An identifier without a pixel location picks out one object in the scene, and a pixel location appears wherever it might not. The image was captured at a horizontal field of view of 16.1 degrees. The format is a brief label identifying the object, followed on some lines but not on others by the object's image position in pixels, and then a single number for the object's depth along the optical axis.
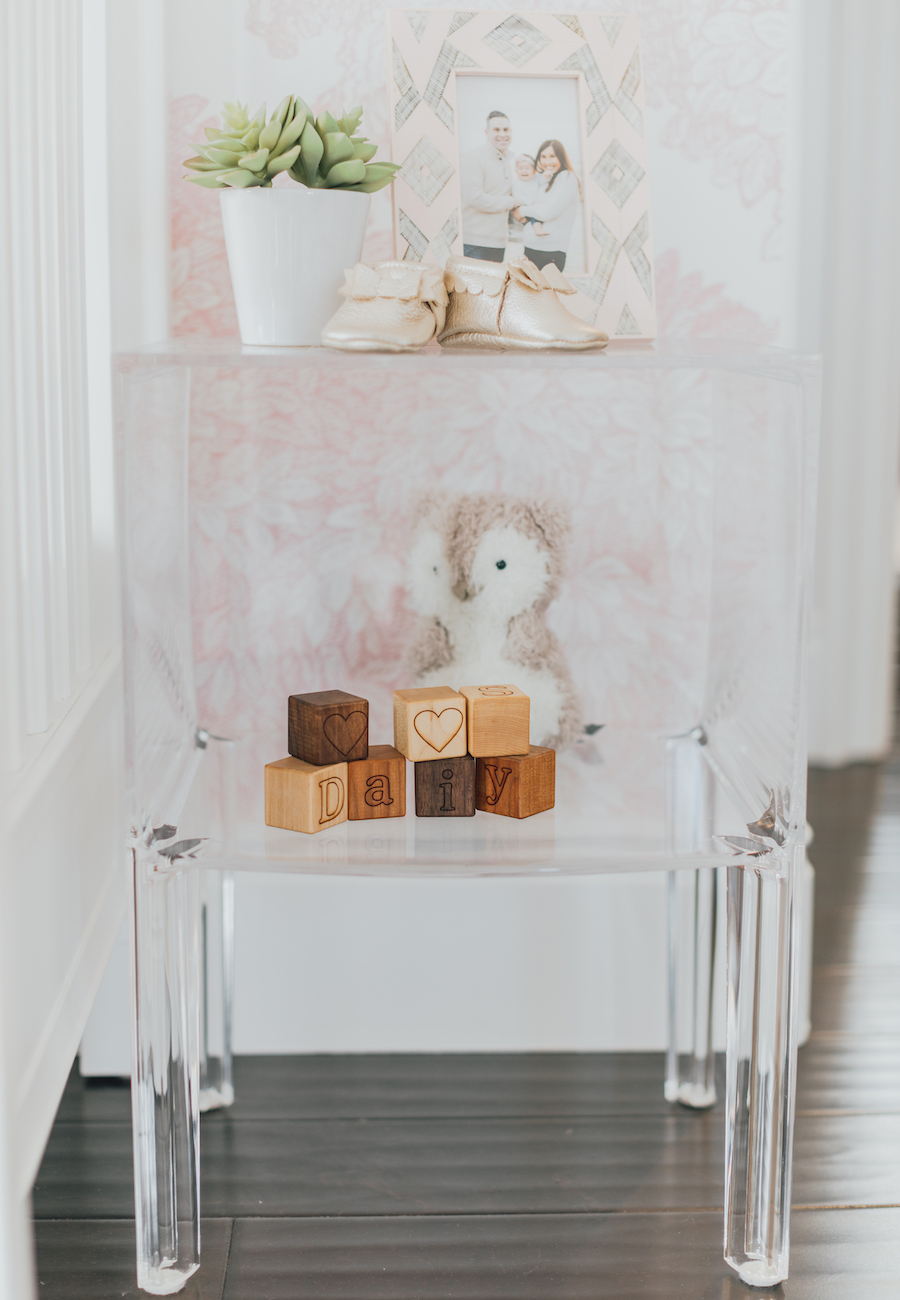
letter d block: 2.00
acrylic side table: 1.98
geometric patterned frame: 2.13
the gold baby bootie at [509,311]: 2.00
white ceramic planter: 2.00
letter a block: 2.03
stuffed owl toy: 2.17
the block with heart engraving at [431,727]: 2.03
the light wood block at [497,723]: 2.04
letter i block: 2.03
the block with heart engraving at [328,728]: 2.02
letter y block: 2.03
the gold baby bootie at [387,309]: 1.96
